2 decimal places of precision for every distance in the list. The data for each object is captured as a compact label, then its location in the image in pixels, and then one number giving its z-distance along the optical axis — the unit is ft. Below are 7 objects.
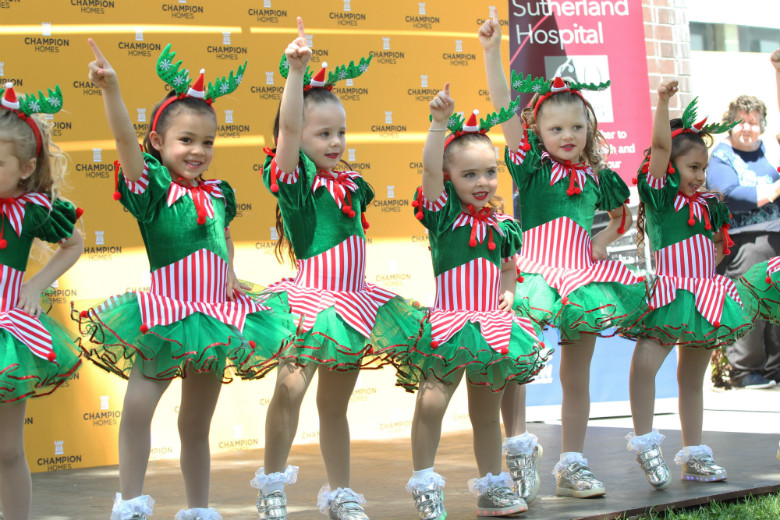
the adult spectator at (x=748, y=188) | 46.39
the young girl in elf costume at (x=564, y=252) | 25.44
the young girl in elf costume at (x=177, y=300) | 20.35
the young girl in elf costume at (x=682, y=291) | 26.63
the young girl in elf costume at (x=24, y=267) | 19.58
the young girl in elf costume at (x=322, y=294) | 21.93
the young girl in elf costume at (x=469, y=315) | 22.89
